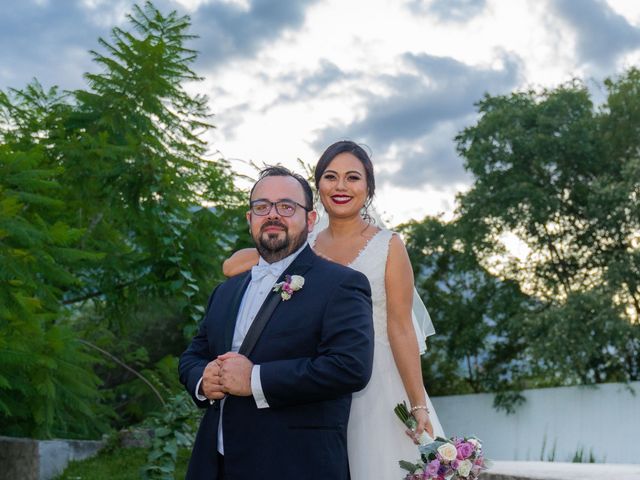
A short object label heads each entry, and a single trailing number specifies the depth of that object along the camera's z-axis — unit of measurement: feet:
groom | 9.98
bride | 13.25
